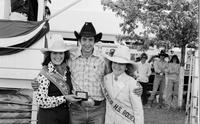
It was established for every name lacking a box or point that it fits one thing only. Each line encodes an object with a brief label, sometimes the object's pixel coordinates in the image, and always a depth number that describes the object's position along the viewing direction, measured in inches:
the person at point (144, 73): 473.4
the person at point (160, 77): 476.1
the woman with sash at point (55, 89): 156.9
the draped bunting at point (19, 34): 237.8
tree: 485.7
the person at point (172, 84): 470.0
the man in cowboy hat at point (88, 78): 159.0
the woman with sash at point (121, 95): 151.6
